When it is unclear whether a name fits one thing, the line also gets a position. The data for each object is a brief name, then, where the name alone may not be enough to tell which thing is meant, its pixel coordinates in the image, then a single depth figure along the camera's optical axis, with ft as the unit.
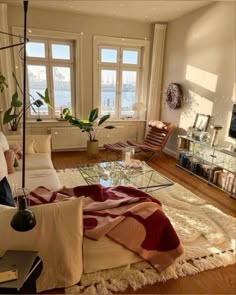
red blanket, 5.78
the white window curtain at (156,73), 17.80
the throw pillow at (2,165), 8.05
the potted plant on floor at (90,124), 16.29
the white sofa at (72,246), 4.69
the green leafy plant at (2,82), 14.24
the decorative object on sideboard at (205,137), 13.67
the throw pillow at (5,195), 5.65
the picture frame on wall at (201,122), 14.23
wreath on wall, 16.48
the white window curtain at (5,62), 14.62
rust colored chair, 15.83
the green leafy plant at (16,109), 14.71
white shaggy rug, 5.99
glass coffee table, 9.74
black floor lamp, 3.58
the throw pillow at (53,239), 4.68
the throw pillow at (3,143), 9.97
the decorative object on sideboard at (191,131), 14.60
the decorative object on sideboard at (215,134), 12.91
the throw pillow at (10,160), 9.46
